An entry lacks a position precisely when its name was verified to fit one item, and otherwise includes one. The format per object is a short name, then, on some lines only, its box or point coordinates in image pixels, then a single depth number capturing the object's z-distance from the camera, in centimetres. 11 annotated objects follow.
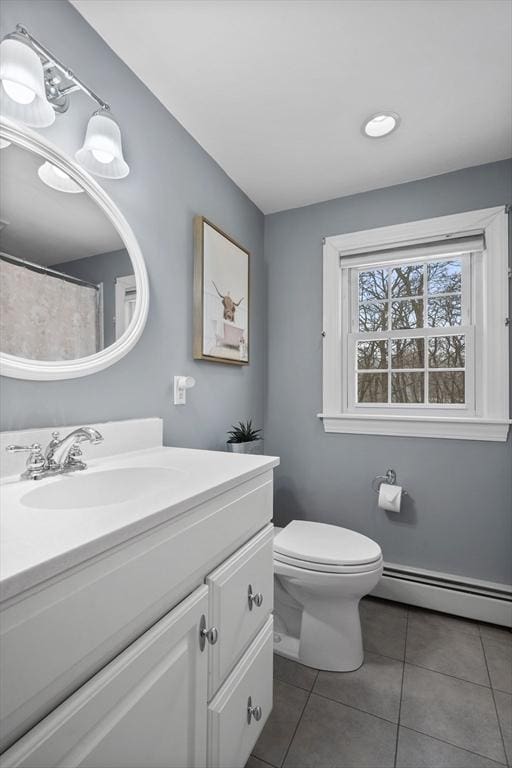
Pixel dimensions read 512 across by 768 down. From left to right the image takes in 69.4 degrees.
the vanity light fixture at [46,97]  88
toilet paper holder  206
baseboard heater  182
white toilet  145
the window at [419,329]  188
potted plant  182
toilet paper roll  194
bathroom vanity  48
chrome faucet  92
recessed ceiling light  159
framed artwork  168
